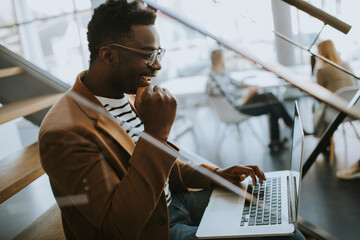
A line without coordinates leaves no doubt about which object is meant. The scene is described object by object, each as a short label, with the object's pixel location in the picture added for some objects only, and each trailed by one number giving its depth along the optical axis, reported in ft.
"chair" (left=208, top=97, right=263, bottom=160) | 10.50
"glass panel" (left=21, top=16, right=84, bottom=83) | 2.77
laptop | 2.86
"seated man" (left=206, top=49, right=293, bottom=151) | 10.82
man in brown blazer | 2.61
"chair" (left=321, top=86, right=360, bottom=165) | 5.48
